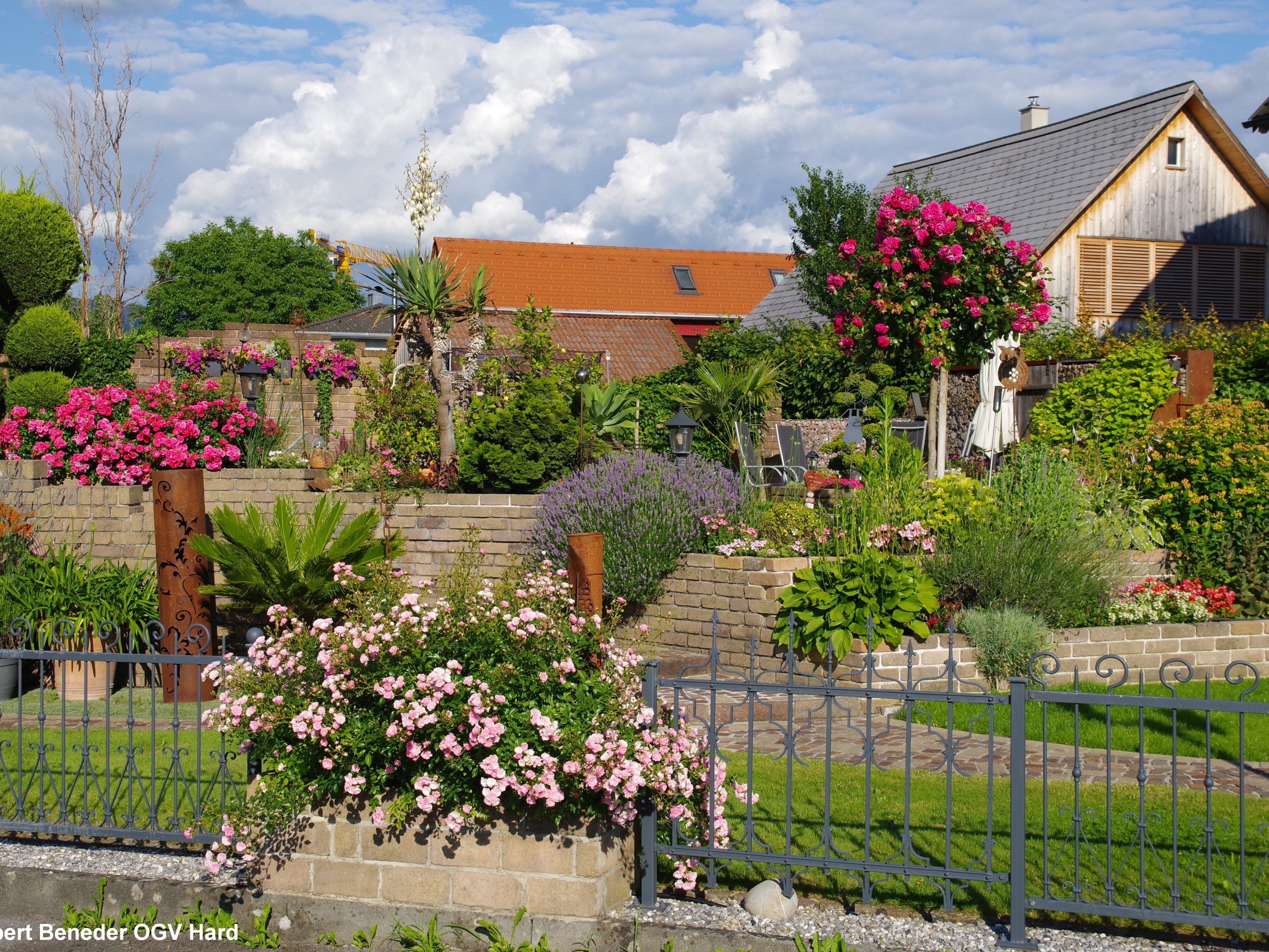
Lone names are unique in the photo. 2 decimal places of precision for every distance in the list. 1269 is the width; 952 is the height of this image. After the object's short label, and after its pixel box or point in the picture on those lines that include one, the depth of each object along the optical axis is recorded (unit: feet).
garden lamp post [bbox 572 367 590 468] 33.88
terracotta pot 28.12
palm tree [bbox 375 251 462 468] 35.88
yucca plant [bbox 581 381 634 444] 38.68
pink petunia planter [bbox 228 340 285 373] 46.39
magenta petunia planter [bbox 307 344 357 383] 46.65
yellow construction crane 122.93
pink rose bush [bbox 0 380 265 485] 33.96
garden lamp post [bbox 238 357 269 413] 39.99
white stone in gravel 12.45
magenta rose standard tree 31.04
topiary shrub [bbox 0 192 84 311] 41.75
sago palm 26.03
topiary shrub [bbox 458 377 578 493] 33.06
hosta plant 24.70
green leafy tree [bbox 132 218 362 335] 133.69
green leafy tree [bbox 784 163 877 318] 63.57
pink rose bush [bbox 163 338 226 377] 47.83
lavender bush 28.37
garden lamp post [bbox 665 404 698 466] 32.63
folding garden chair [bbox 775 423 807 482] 40.70
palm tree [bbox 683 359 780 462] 45.39
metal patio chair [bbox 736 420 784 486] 38.55
